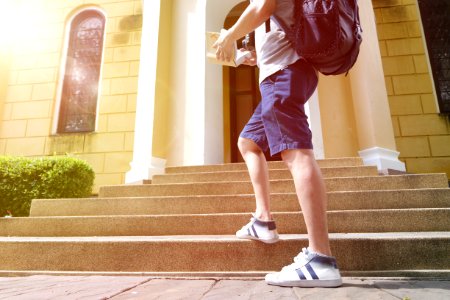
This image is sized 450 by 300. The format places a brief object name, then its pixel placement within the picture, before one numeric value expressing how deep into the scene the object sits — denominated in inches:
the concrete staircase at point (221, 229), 75.7
